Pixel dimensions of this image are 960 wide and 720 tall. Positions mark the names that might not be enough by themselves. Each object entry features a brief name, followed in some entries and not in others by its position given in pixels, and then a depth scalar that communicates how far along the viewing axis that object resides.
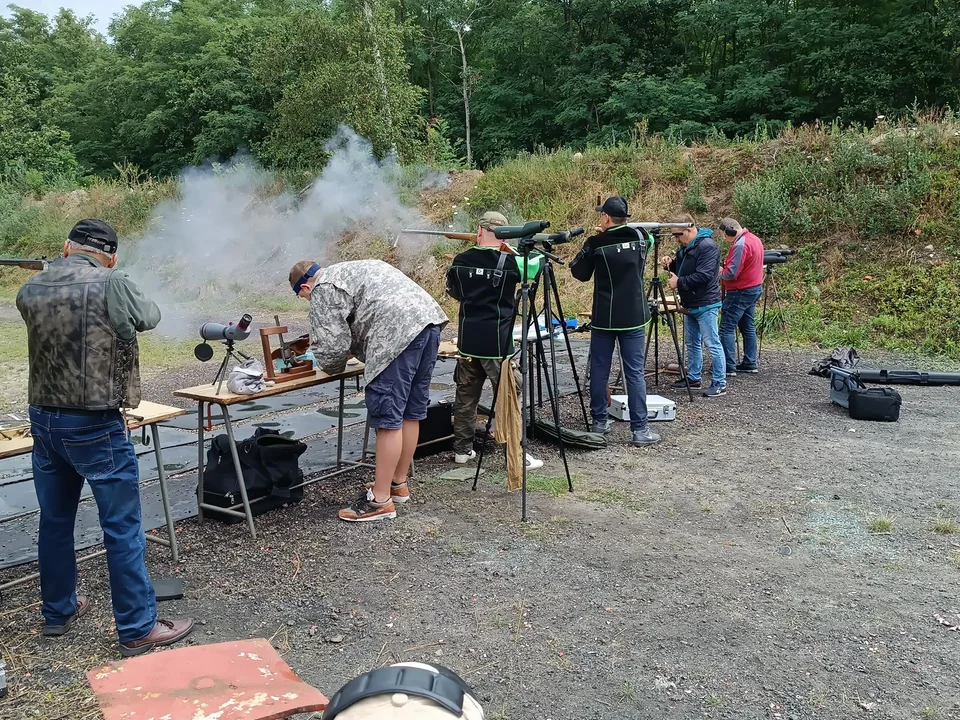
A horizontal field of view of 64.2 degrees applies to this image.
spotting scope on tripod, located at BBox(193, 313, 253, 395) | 4.17
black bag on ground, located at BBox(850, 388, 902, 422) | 6.26
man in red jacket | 7.55
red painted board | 1.85
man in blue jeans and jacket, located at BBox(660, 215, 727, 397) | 6.96
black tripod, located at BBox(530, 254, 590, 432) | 4.69
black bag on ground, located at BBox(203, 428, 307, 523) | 4.33
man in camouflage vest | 2.89
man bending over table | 4.18
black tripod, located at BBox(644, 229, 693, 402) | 6.52
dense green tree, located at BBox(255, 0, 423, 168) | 17.41
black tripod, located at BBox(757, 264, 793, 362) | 9.18
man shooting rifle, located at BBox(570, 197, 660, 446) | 5.48
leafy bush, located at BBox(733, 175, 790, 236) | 12.03
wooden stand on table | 4.31
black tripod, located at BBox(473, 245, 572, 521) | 4.18
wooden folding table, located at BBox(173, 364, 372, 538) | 4.02
